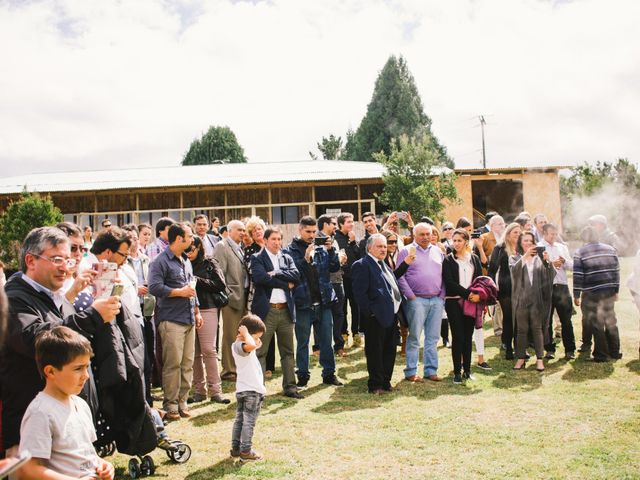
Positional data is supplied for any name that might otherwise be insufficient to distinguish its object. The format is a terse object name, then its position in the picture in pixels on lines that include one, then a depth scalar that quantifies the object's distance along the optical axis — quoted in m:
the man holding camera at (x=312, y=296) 7.37
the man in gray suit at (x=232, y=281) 7.81
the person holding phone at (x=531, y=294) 8.04
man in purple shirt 7.71
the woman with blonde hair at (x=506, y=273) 8.80
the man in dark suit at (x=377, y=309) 7.14
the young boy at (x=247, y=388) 4.95
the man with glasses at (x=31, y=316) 2.92
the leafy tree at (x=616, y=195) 12.77
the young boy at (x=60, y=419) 2.65
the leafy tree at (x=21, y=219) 23.08
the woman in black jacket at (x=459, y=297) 7.61
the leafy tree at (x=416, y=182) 23.98
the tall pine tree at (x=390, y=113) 49.09
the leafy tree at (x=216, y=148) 58.47
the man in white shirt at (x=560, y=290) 8.74
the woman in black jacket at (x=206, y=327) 6.89
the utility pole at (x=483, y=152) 48.69
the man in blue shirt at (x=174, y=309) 5.99
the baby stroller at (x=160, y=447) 4.59
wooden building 24.84
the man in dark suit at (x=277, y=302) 6.96
